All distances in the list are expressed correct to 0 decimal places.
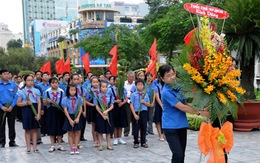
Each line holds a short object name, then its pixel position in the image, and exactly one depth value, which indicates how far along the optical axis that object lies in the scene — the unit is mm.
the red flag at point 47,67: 10222
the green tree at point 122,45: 21891
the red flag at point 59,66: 10567
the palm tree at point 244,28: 7062
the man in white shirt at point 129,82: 7281
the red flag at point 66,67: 10616
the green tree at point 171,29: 14102
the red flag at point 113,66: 8594
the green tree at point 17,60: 39156
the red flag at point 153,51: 8031
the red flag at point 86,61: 10320
